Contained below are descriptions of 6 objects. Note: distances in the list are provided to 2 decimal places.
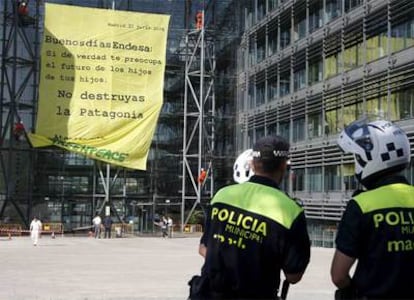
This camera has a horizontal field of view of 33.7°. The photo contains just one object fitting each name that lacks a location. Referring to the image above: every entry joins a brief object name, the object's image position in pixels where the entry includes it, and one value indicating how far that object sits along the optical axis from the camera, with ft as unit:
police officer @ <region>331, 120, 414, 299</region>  11.71
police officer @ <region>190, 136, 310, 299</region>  11.80
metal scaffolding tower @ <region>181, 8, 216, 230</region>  168.66
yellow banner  143.95
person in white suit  104.80
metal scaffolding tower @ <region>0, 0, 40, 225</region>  158.20
